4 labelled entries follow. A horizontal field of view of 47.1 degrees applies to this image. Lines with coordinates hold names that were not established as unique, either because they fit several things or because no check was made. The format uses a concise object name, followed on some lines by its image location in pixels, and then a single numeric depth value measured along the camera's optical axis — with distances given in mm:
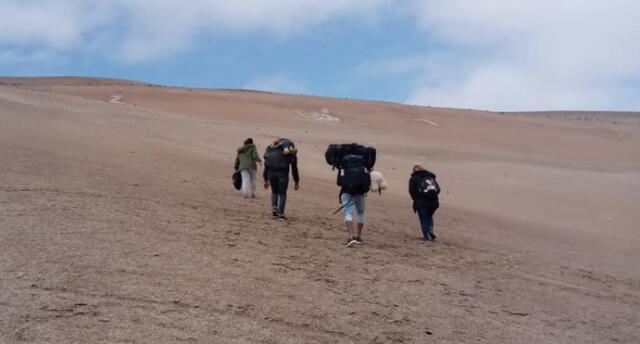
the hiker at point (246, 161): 14508
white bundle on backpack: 11305
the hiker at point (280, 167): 11902
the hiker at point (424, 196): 12047
